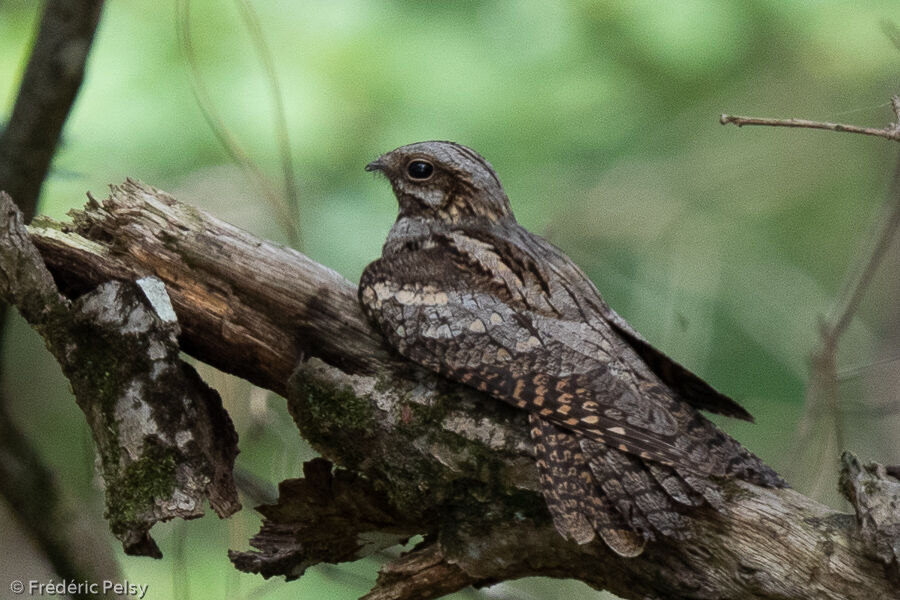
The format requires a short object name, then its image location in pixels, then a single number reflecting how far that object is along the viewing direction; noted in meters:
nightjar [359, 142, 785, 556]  4.84
